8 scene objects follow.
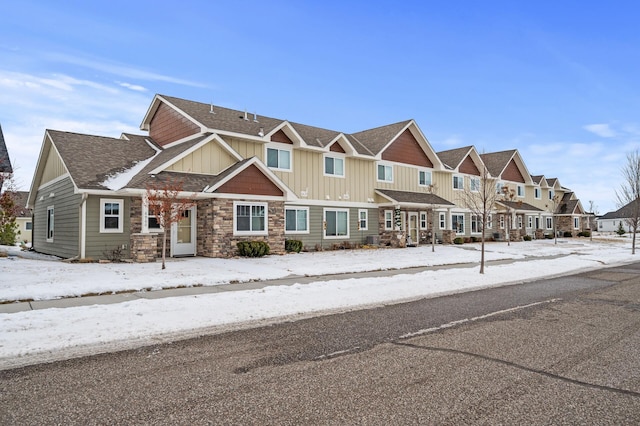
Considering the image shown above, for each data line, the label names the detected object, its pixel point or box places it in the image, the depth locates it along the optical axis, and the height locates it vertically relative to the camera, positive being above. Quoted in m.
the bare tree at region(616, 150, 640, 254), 28.72 +2.78
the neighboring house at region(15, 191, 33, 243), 48.44 +0.85
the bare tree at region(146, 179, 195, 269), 15.09 +1.00
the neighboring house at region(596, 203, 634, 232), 88.31 +1.30
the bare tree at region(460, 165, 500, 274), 35.16 +3.23
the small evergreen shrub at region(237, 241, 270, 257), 19.45 -0.89
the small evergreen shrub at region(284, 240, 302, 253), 22.92 -0.91
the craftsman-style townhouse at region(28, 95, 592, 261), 18.09 +2.25
